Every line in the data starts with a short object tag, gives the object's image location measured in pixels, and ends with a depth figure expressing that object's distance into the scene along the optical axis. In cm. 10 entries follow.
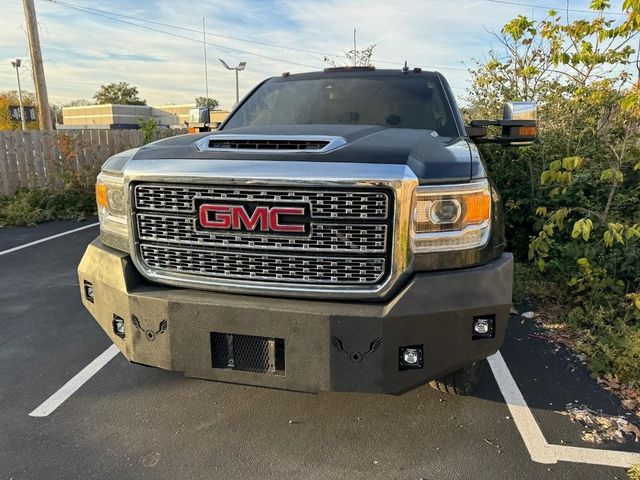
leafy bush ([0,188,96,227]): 916
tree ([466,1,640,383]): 388
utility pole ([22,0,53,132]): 1427
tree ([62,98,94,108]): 10231
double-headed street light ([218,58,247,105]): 3275
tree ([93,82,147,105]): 9644
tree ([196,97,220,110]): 8474
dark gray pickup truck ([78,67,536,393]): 215
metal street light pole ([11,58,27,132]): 4764
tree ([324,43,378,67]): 1041
